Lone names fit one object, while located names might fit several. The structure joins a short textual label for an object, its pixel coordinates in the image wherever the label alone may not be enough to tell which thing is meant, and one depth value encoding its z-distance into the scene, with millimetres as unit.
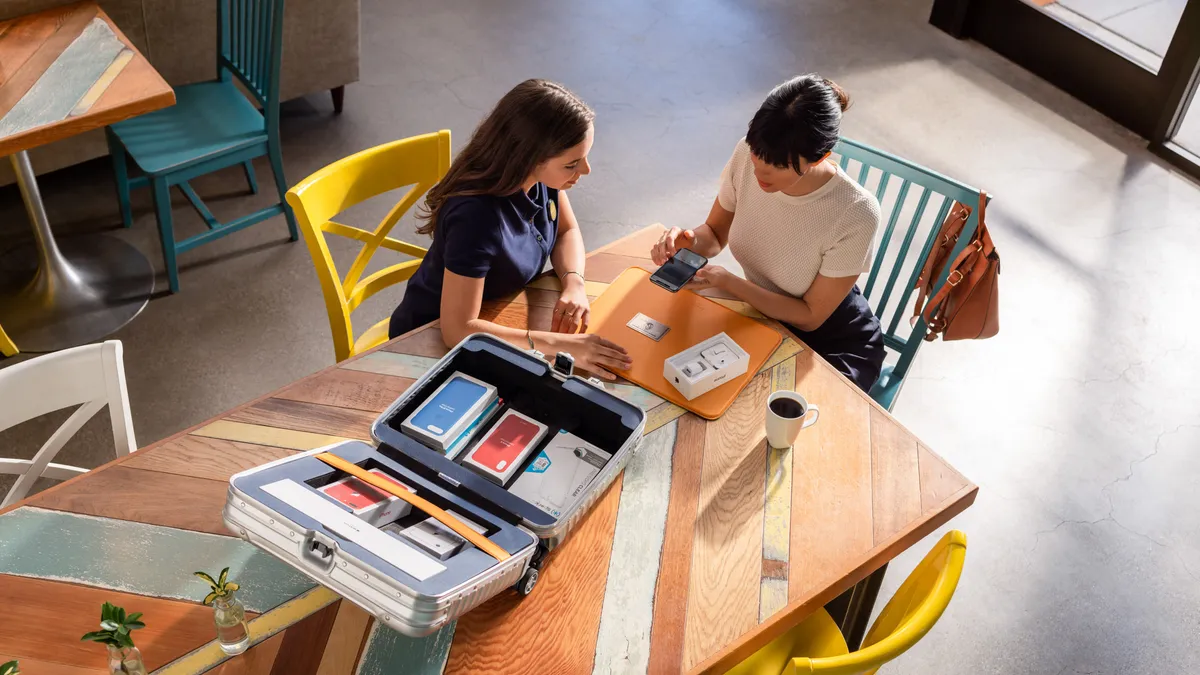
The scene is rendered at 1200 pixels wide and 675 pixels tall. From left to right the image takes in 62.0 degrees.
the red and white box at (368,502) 1499
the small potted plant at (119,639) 1280
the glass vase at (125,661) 1345
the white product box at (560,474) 1665
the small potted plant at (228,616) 1402
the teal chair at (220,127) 3045
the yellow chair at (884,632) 1496
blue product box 1704
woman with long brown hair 2012
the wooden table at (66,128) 2578
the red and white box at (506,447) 1684
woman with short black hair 1981
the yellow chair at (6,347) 2961
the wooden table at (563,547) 1502
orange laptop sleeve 1959
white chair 1805
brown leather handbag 2207
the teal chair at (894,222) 2252
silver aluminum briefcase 1362
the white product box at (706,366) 1932
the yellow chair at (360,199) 2188
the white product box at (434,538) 1460
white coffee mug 1805
